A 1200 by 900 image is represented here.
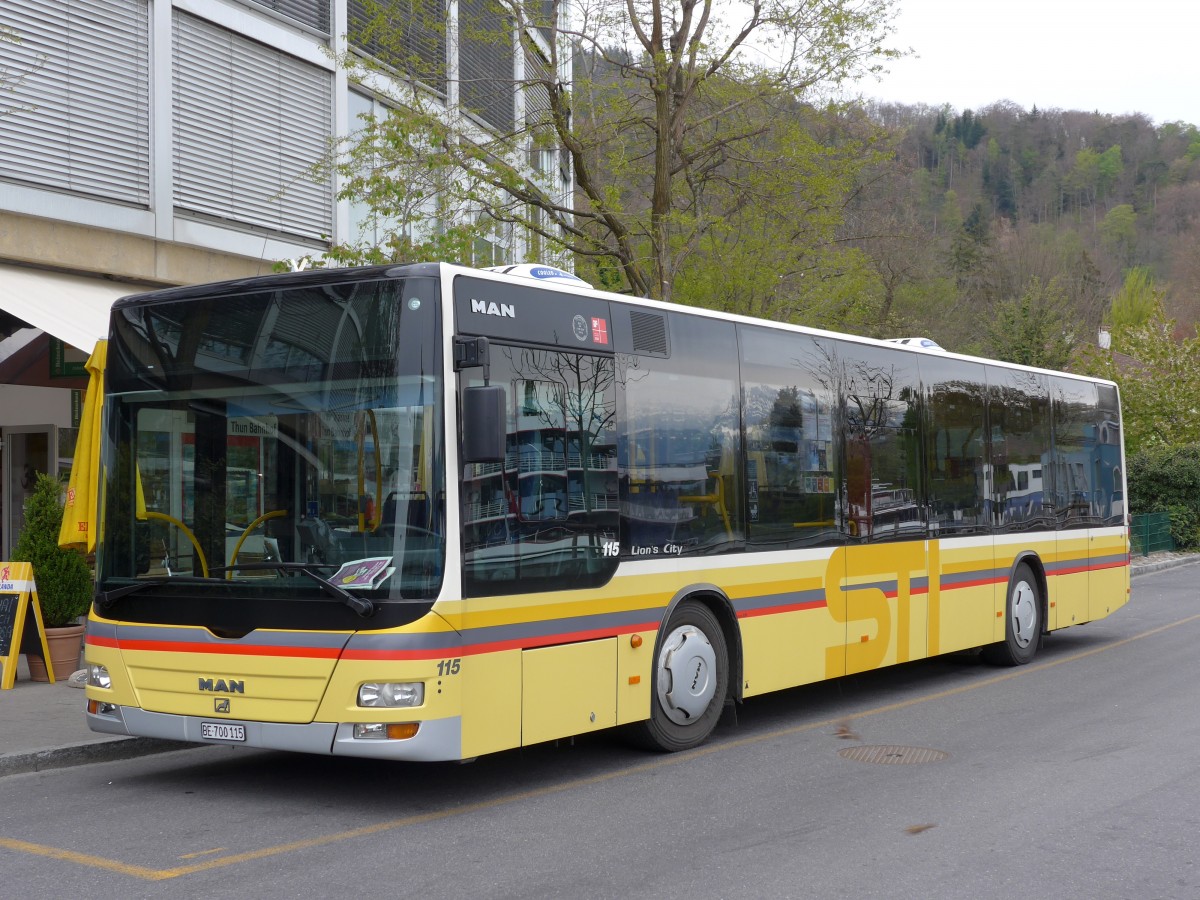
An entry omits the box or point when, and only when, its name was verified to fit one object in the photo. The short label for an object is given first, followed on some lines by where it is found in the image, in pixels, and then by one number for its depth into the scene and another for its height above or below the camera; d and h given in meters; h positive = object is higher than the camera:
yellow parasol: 10.24 +0.39
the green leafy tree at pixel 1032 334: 44.02 +5.78
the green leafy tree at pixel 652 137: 16.89 +5.10
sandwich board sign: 11.31 -0.72
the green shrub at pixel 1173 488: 35.06 +0.37
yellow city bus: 7.06 -0.01
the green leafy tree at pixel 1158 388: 40.34 +3.52
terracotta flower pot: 11.77 -1.17
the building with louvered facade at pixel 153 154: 14.17 +4.44
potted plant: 11.84 -0.50
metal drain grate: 8.74 -1.66
